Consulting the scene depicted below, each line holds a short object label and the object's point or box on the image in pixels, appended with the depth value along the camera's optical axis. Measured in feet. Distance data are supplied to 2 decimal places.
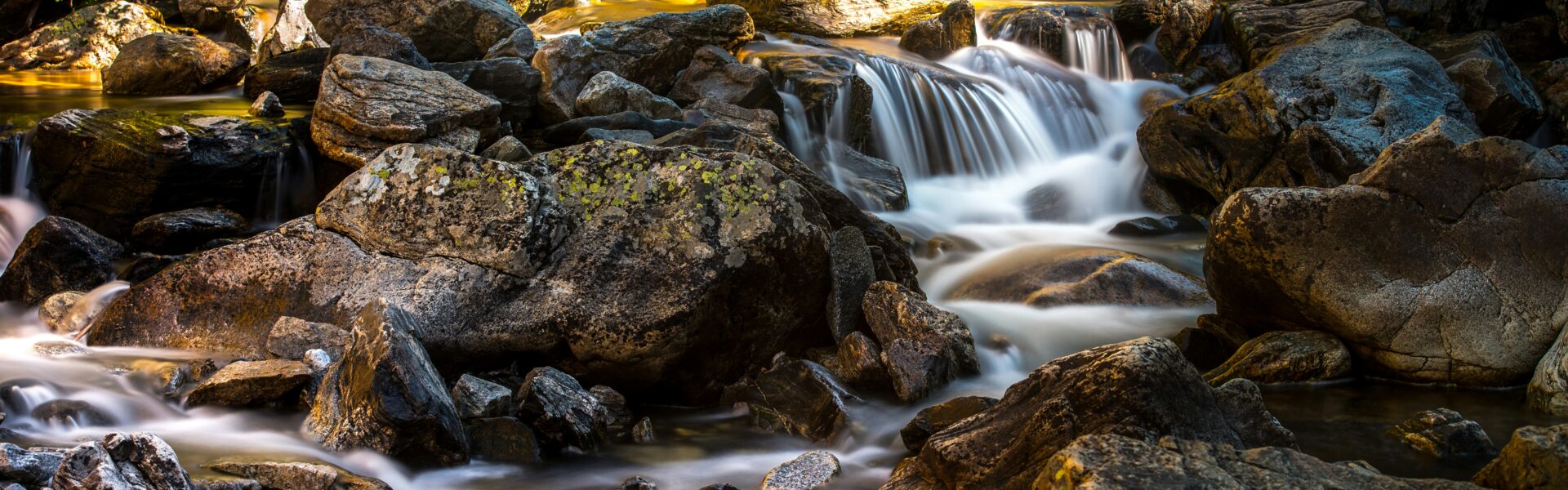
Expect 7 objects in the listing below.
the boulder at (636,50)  39.81
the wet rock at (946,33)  56.95
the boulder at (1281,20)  53.26
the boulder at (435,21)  43.55
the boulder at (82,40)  51.72
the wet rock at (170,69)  41.32
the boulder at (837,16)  58.34
